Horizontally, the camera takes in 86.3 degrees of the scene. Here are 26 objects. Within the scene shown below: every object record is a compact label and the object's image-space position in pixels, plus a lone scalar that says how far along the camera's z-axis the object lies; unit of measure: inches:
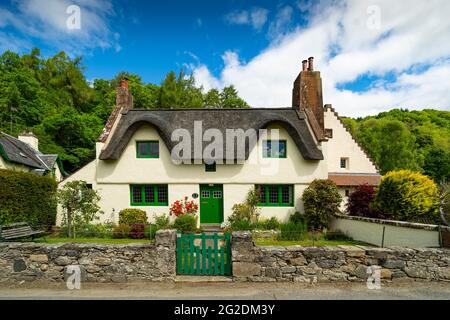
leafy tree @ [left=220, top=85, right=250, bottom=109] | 1392.7
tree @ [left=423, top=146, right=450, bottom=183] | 1428.4
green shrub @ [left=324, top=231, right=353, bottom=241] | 466.6
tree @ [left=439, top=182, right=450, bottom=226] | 329.7
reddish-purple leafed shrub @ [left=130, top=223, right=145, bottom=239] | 477.1
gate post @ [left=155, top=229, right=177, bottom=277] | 240.8
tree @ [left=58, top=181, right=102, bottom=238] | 480.7
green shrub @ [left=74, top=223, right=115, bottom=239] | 483.2
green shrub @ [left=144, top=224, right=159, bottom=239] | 480.7
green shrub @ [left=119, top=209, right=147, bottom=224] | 536.1
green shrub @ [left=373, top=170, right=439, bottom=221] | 369.7
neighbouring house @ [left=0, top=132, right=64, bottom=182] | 601.3
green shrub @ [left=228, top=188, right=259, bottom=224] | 549.3
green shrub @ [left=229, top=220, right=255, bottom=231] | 510.7
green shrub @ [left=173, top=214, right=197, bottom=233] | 501.4
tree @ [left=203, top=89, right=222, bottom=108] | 1390.3
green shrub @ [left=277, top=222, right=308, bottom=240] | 453.1
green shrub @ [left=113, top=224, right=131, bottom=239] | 485.4
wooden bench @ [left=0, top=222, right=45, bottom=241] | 335.8
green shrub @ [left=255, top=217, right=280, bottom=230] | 533.0
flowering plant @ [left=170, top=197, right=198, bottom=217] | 554.3
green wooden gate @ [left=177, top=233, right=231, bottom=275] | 248.7
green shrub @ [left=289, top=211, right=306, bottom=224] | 537.1
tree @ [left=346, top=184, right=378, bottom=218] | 495.2
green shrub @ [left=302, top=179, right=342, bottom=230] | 513.7
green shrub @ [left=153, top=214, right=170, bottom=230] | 520.5
